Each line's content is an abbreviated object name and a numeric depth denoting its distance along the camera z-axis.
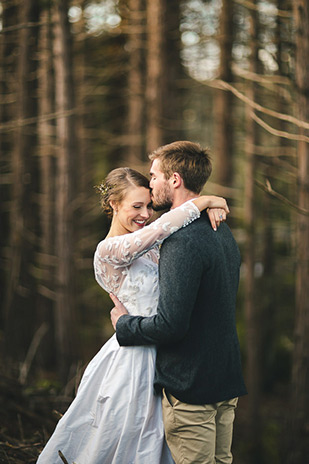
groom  2.83
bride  3.06
